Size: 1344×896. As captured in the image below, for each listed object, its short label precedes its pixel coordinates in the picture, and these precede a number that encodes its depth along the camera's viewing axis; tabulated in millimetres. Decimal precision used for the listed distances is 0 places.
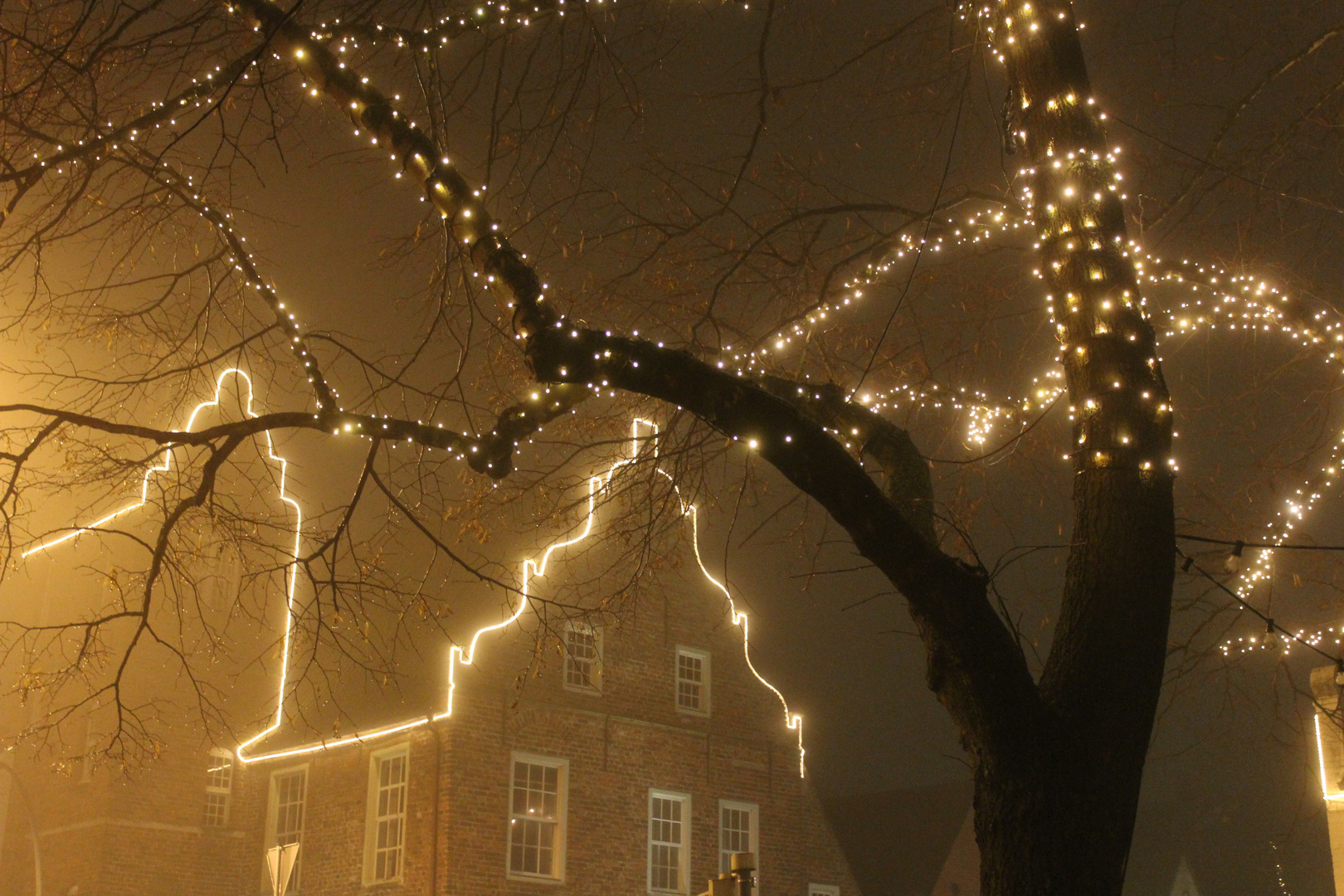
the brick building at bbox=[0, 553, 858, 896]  18406
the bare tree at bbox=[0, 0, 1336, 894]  4406
